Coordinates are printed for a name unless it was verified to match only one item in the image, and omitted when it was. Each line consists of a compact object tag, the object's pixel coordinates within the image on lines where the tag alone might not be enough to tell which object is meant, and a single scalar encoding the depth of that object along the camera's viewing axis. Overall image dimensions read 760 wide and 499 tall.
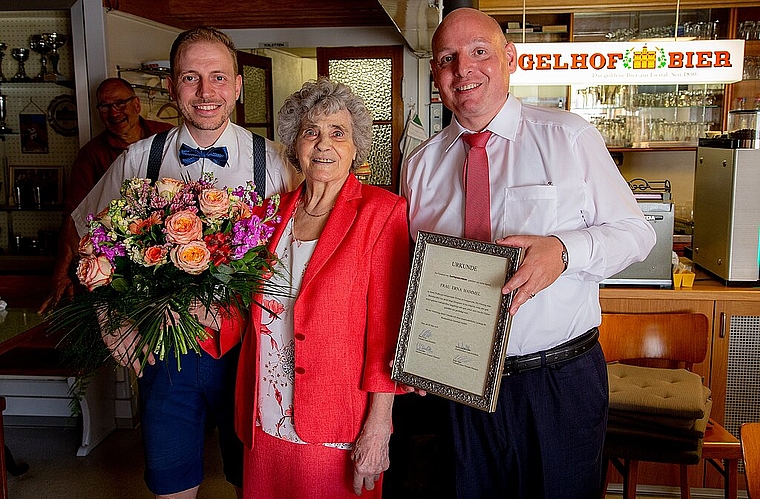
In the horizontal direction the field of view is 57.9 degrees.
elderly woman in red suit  1.91
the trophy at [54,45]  4.57
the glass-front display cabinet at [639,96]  6.00
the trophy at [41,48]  4.59
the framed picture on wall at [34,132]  4.84
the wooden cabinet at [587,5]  5.64
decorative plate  4.75
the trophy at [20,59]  4.69
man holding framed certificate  1.92
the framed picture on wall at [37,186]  4.86
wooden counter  3.25
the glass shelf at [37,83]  4.66
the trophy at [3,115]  4.83
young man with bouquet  2.17
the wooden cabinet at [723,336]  3.26
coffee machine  3.32
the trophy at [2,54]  4.75
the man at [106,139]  4.03
